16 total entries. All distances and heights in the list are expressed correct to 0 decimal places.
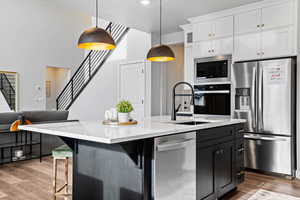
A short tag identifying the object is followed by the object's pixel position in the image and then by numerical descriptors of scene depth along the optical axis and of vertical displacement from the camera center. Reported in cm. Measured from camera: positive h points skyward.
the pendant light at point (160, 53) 308 +59
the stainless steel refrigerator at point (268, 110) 372 -18
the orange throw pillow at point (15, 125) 437 -49
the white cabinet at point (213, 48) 443 +100
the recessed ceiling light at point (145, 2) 413 +169
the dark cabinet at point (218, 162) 249 -72
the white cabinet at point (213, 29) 443 +136
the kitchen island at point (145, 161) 192 -57
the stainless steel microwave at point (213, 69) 445 +58
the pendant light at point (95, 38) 232 +60
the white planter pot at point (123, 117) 247 -19
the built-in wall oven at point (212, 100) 445 -1
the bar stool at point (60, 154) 264 -61
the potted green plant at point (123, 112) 247 -14
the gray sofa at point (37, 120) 446 -42
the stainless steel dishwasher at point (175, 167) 197 -61
